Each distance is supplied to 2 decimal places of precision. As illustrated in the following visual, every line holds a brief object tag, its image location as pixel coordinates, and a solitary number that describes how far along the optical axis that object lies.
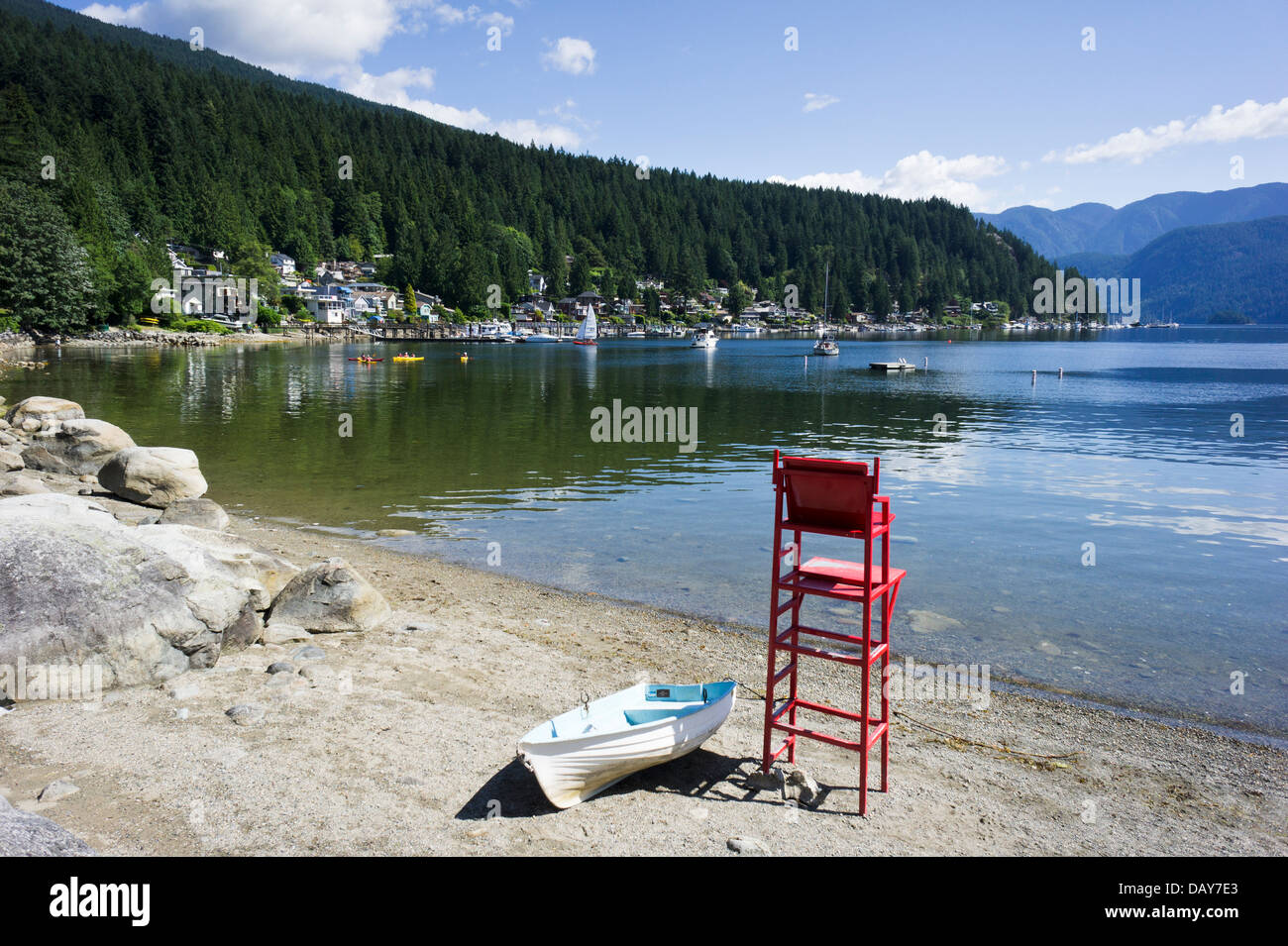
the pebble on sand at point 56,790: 6.86
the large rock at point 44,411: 31.00
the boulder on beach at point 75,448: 23.56
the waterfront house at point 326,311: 162.38
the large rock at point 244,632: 10.59
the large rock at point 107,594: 8.93
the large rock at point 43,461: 23.36
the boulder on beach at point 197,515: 15.86
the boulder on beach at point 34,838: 4.89
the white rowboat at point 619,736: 7.08
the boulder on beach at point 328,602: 11.98
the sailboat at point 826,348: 125.88
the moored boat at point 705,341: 147.25
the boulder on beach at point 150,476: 19.80
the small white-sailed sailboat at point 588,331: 159.75
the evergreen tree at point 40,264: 83.88
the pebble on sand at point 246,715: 8.72
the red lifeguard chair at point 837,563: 7.09
